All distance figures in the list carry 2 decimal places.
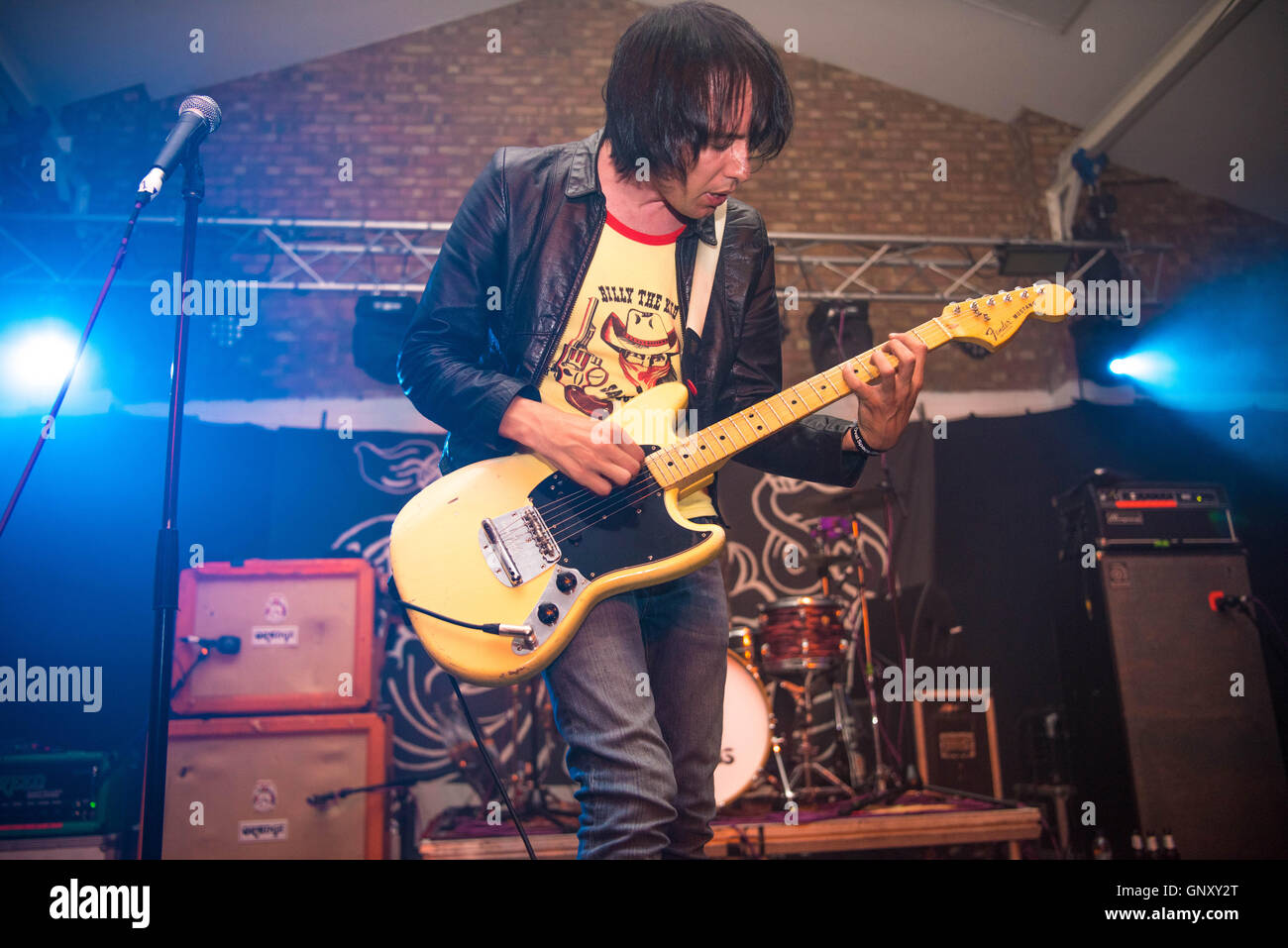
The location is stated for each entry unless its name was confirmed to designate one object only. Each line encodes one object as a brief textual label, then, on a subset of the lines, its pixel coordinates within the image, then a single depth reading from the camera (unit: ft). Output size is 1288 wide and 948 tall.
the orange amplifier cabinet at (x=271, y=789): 12.88
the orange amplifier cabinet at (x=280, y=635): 13.66
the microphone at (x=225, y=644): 13.58
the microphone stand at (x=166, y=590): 5.67
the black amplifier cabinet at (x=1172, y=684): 13.78
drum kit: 15.28
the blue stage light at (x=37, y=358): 19.04
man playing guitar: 5.52
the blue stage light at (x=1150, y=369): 21.74
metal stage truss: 19.17
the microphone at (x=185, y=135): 6.23
